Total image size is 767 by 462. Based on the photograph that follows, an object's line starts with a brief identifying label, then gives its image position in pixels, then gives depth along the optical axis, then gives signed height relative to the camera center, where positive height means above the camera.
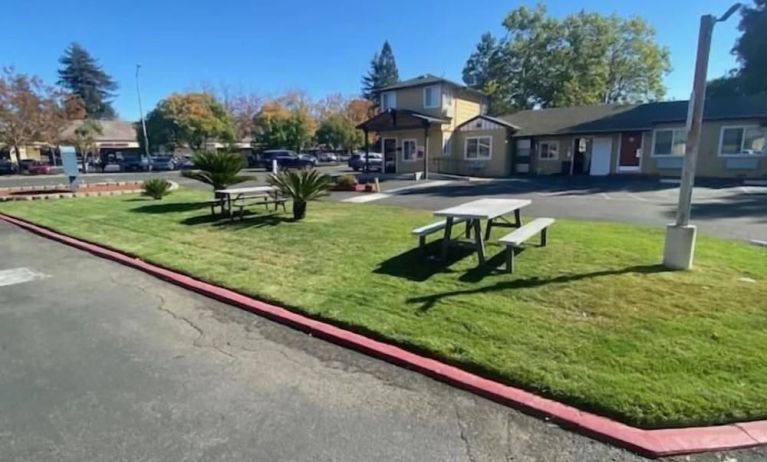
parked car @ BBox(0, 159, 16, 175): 39.63 -0.76
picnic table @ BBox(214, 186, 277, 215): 10.95 -0.89
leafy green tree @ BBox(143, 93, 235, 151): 52.16 +4.02
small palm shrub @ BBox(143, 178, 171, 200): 15.98 -1.08
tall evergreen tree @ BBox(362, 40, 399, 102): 84.06 +15.60
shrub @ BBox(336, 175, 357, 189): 19.41 -1.11
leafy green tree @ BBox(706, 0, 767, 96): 36.09 +8.29
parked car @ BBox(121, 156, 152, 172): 42.97 -0.66
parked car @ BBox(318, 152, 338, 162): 57.79 -0.03
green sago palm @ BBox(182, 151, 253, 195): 12.95 -0.30
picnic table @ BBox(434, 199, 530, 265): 6.19 -0.83
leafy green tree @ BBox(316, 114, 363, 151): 60.38 +3.13
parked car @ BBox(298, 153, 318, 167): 43.87 -0.26
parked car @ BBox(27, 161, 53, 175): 39.22 -0.90
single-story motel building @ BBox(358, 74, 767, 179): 22.83 +1.10
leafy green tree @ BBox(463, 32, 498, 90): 56.84 +11.93
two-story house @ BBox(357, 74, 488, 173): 28.58 +2.03
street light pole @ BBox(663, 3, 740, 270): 5.42 -0.09
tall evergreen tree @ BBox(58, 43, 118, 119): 83.56 +14.78
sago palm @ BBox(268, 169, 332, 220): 10.18 -0.65
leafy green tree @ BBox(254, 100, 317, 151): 52.38 +3.24
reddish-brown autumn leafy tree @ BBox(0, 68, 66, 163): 38.59 +3.73
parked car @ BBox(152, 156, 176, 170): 43.41 -0.51
